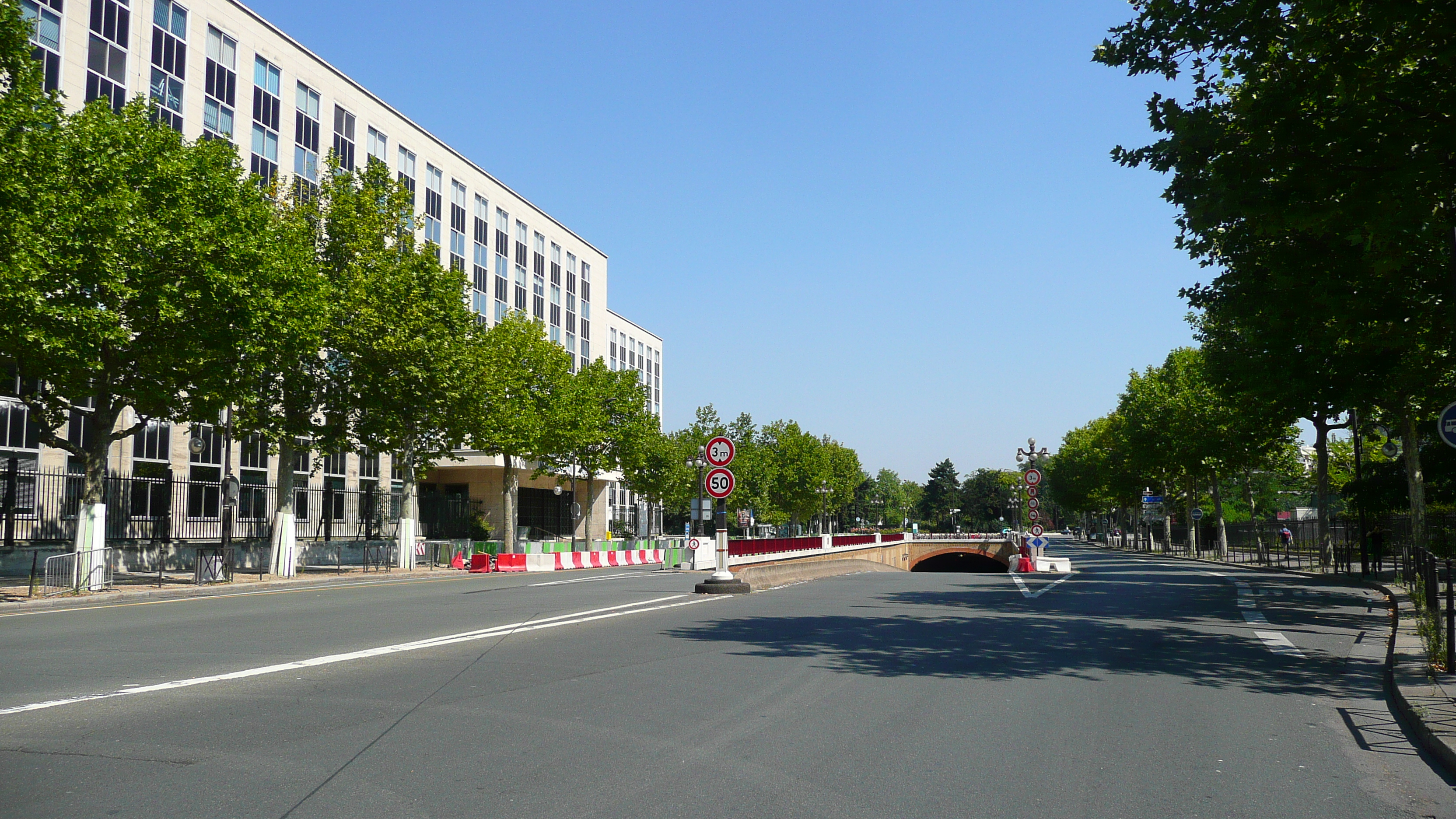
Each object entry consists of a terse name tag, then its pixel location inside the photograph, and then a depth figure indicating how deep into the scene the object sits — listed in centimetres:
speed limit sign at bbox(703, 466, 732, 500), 1994
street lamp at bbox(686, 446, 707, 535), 2254
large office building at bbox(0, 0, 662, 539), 4022
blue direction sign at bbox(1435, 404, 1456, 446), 977
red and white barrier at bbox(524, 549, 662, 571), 4072
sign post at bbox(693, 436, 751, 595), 2006
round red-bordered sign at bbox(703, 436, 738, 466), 2027
